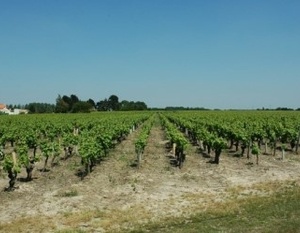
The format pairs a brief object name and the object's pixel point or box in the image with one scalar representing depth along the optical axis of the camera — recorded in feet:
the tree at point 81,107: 441.68
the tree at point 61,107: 471.21
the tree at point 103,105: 584.40
